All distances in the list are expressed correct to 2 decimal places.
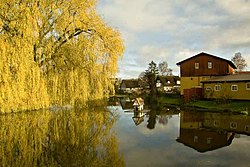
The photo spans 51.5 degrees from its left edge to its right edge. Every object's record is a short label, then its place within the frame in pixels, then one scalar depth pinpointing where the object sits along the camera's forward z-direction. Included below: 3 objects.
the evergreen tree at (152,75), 48.28
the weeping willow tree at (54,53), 16.69
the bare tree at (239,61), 74.69
